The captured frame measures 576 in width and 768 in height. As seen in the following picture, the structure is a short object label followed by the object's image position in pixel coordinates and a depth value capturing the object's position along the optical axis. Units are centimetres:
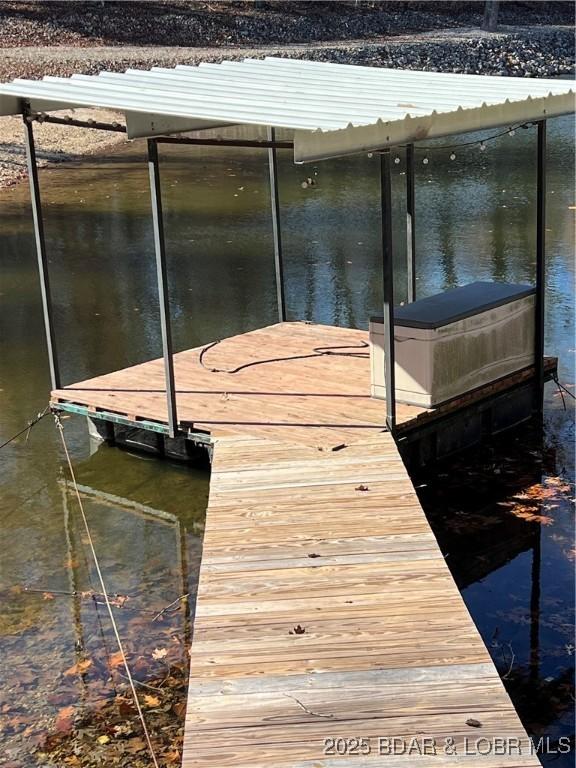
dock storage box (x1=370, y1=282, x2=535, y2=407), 898
